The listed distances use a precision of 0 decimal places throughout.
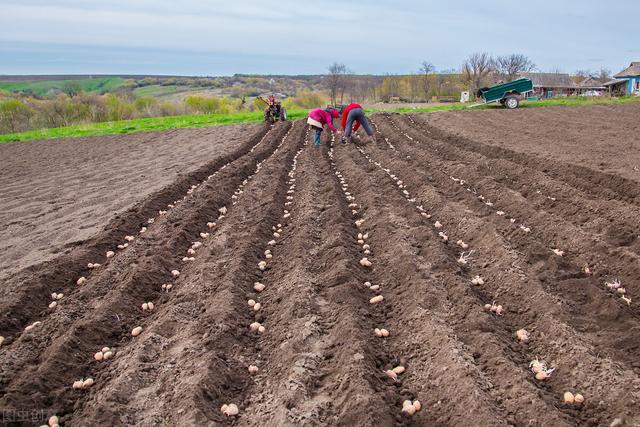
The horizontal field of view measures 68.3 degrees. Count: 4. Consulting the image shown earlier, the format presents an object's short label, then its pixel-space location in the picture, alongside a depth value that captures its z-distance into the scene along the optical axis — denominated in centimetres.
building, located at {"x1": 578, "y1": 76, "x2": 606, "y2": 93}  6519
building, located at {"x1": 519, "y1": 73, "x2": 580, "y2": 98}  6412
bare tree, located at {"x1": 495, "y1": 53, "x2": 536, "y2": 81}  7319
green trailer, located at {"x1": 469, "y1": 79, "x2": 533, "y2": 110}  2800
